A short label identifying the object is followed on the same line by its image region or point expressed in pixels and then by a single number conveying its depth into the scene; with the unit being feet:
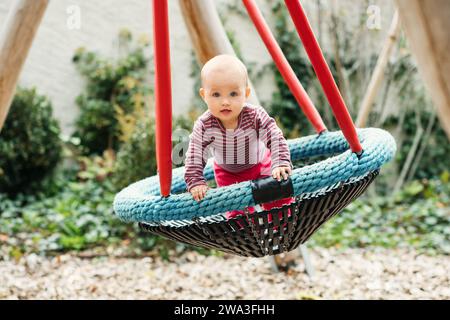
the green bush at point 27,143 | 13.78
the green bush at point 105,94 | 15.79
